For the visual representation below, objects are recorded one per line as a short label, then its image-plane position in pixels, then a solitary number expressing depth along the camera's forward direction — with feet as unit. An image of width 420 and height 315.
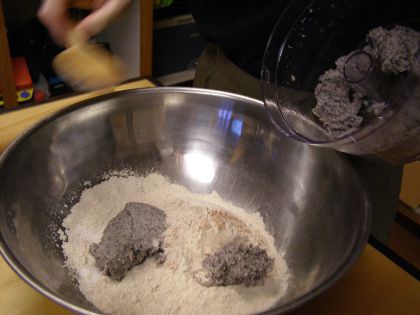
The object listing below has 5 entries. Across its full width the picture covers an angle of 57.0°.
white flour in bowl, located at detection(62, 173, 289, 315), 1.88
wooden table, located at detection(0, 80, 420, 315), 1.71
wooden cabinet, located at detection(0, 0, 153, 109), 4.03
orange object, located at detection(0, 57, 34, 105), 4.39
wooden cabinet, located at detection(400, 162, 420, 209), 4.72
